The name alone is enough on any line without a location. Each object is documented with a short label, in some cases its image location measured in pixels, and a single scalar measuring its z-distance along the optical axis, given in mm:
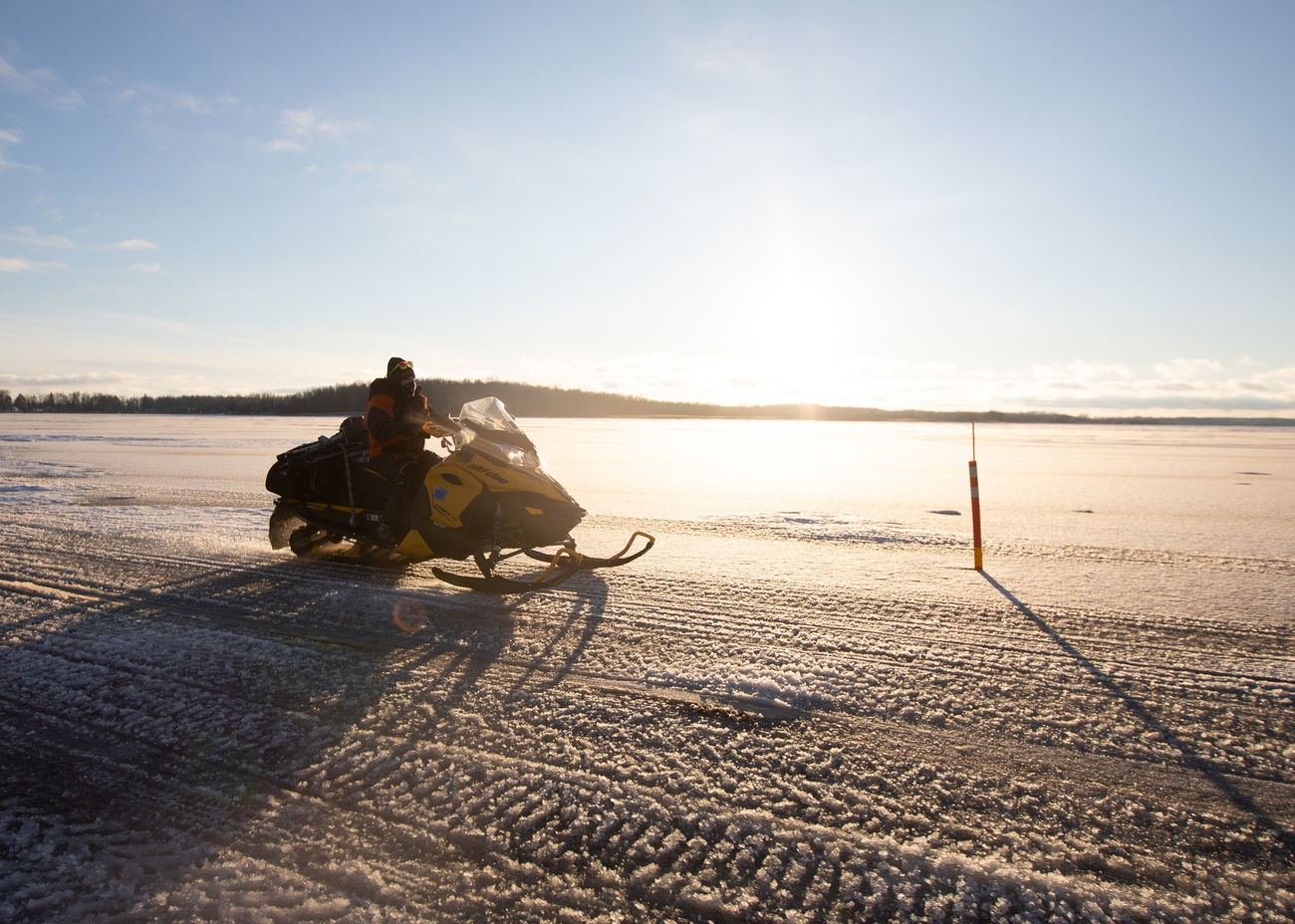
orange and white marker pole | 6234
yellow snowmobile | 5453
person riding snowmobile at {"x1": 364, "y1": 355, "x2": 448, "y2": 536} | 5859
